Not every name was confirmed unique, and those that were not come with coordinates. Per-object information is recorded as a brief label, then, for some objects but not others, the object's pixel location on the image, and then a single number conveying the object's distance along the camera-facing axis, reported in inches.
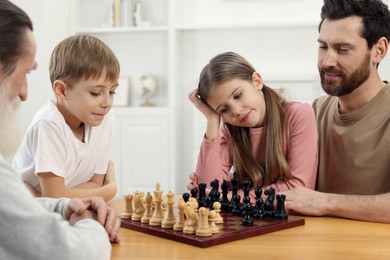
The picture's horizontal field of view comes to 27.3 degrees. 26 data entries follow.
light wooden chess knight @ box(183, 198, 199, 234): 55.9
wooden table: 52.4
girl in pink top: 72.2
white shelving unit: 151.0
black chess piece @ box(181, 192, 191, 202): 62.6
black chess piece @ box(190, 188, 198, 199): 64.4
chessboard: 54.4
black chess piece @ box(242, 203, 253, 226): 58.3
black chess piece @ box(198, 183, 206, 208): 64.9
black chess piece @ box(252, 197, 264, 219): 60.7
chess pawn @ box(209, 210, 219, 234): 55.6
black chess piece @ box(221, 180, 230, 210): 64.4
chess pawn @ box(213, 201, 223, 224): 58.3
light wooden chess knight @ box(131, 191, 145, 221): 60.9
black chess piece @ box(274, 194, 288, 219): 60.6
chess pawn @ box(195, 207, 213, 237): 54.8
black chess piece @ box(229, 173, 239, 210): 63.7
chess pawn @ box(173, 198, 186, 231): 56.6
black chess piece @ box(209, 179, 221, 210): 63.5
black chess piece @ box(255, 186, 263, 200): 62.7
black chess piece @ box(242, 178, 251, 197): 63.4
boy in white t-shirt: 70.0
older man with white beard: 46.2
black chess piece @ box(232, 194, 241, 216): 62.1
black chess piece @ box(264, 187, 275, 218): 61.3
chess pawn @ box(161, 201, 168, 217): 59.8
